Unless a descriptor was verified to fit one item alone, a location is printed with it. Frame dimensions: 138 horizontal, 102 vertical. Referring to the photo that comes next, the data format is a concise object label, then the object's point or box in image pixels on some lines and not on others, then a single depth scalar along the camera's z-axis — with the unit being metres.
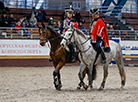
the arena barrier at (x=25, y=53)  30.89
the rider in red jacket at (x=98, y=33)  15.61
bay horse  16.44
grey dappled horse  15.32
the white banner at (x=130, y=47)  32.37
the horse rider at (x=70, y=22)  16.78
